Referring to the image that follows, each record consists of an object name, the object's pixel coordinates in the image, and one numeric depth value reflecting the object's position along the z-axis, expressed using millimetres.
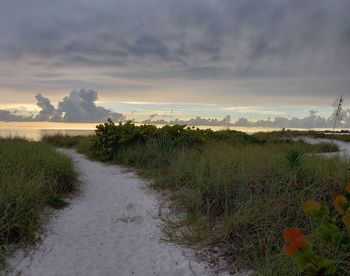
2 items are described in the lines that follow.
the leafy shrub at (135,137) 11297
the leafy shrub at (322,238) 1442
